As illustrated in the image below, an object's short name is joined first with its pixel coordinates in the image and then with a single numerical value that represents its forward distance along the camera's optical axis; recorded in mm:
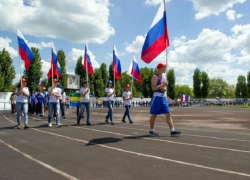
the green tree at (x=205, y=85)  102375
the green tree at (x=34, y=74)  56312
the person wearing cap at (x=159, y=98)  7543
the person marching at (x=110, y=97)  11534
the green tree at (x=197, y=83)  103388
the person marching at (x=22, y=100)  9741
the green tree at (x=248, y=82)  99100
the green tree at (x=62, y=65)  66988
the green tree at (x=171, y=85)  96938
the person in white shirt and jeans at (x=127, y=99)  12383
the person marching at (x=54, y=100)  10383
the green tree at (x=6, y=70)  48734
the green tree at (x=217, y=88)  134375
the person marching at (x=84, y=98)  11065
